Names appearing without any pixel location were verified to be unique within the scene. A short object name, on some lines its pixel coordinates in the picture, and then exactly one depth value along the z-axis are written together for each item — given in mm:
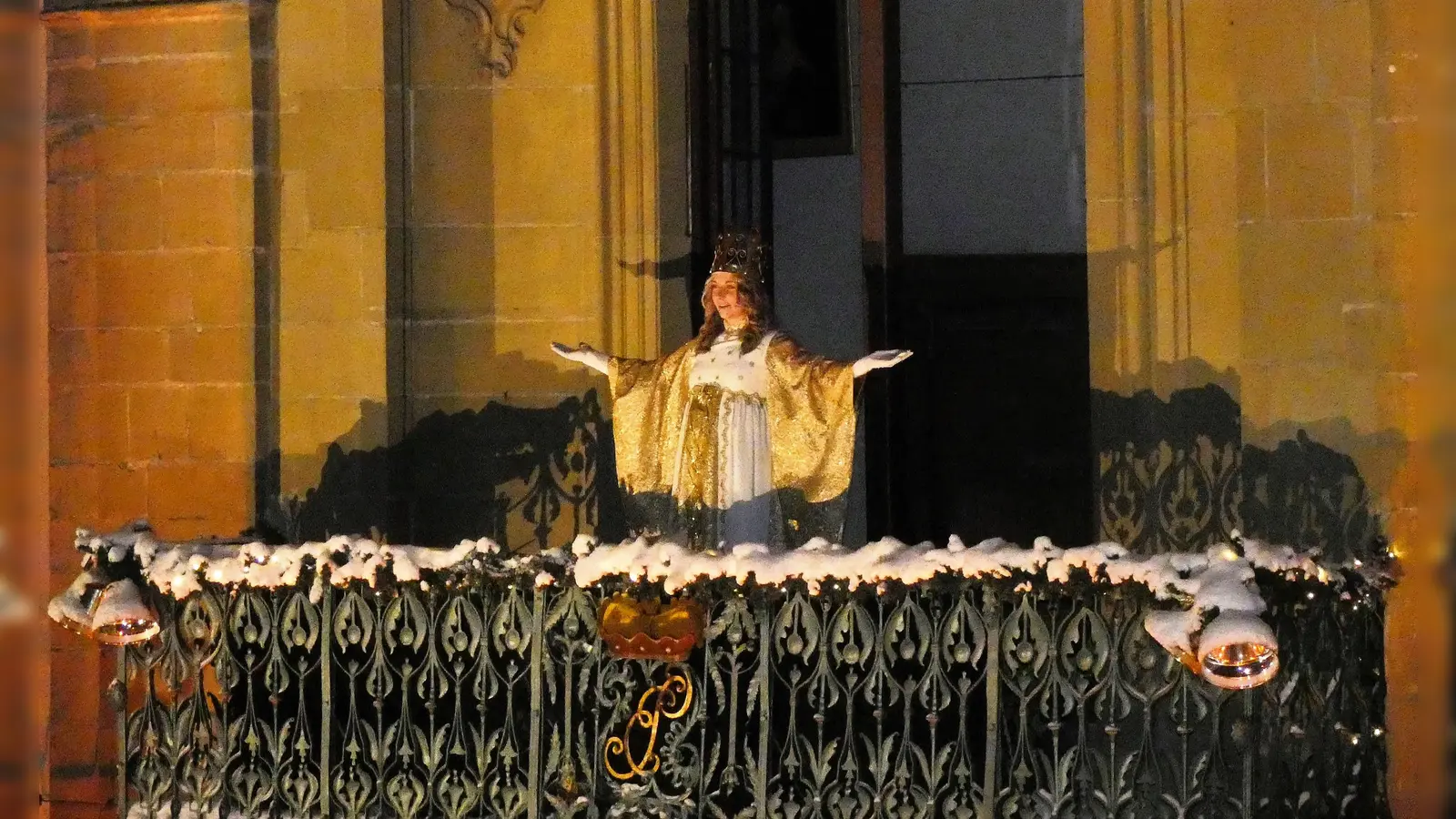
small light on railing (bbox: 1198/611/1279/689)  13055
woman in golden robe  17719
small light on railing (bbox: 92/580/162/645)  16359
